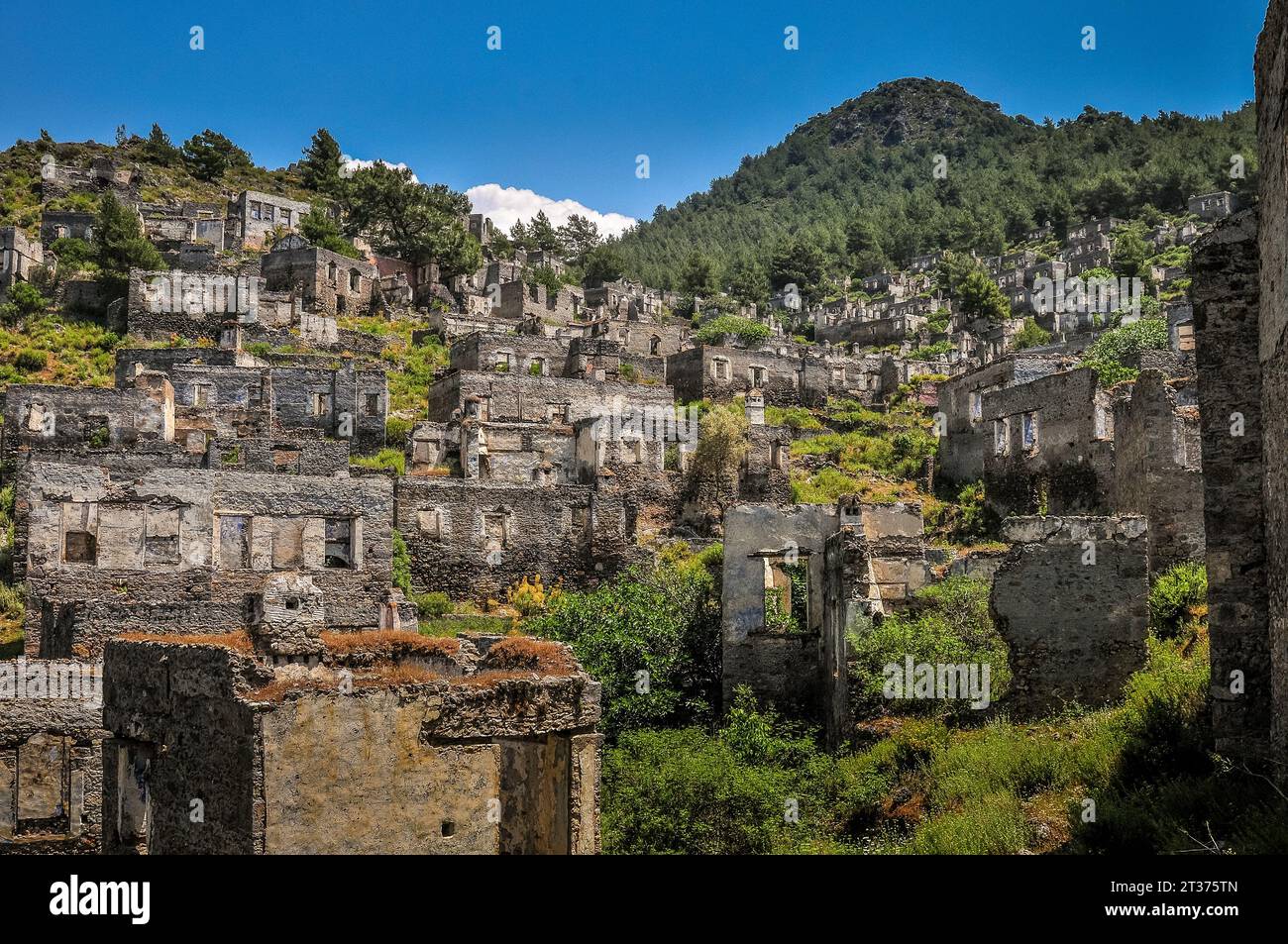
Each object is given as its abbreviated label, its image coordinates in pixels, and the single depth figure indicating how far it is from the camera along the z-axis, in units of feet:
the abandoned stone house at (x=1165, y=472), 81.87
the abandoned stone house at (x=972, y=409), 145.48
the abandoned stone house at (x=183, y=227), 255.29
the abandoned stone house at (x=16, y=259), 222.48
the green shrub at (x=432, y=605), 118.93
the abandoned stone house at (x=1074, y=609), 66.18
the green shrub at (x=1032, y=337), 250.49
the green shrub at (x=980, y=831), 52.16
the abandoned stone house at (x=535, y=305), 240.53
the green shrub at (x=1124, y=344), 143.64
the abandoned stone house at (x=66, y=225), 250.78
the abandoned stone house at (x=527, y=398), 162.40
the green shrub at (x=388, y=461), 143.74
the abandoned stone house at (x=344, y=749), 43.75
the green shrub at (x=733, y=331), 235.89
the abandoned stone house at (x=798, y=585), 84.53
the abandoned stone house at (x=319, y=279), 214.28
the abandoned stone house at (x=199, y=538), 107.34
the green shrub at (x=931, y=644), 73.05
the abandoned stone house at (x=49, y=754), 65.57
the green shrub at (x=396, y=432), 159.02
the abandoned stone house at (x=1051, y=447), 114.01
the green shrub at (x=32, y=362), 184.53
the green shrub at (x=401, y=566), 121.49
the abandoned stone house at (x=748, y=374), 192.34
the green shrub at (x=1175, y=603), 68.03
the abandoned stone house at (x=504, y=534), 127.65
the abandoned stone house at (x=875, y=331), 284.41
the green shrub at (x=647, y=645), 95.45
